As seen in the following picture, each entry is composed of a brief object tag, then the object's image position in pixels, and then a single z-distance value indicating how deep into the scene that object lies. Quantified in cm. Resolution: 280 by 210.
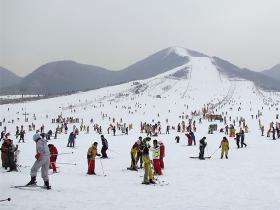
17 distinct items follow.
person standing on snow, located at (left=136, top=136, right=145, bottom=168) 1965
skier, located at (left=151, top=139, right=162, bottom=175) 1791
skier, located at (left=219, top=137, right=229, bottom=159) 2489
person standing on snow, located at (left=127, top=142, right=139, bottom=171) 1956
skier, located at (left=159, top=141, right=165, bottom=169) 1978
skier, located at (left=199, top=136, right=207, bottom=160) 2377
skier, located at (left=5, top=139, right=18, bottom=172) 1795
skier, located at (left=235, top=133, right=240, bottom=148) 3067
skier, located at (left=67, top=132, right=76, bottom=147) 3238
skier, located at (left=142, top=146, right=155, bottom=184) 1545
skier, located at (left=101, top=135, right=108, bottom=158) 2461
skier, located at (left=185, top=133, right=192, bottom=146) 3309
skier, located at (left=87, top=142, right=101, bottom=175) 1803
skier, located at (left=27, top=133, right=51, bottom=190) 1322
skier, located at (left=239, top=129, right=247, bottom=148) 3084
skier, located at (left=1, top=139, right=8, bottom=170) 1866
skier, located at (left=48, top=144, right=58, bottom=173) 1853
